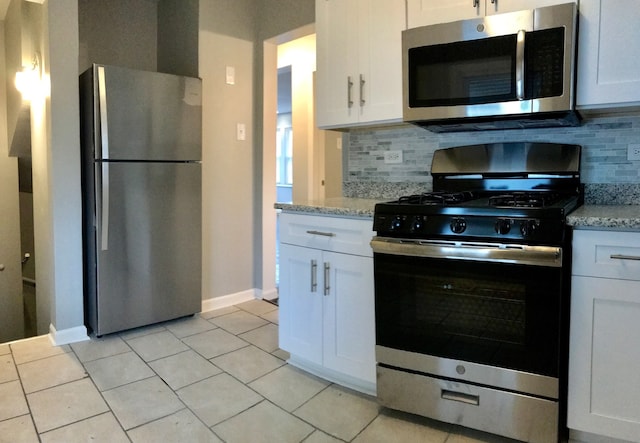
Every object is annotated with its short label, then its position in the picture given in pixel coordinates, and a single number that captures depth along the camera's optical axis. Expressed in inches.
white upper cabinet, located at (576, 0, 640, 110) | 64.5
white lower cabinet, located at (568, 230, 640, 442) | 56.7
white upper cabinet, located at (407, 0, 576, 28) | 71.5
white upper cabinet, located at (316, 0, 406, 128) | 85.5
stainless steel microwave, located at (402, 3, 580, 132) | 67.3
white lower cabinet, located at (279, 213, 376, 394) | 77.0
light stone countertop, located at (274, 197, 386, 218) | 76.7
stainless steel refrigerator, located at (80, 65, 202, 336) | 103.2
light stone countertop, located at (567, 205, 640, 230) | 55.2
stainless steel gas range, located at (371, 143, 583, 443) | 59.6
